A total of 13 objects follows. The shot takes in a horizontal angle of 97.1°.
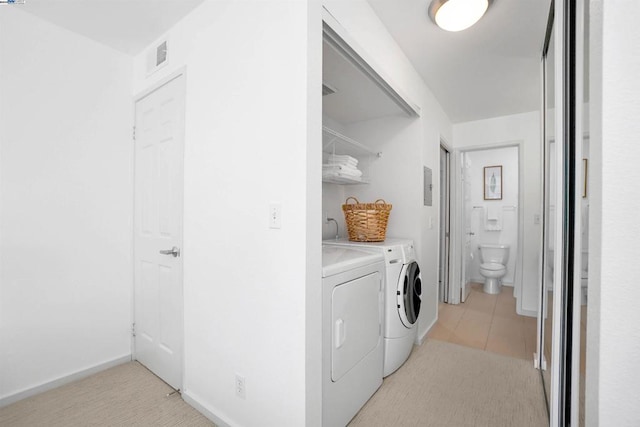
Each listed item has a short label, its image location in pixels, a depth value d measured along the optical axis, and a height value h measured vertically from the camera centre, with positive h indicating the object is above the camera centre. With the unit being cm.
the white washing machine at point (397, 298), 200 -63
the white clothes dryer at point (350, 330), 140 -66
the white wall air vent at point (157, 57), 198 +112
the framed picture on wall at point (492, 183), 475 +51
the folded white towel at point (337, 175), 216 +29
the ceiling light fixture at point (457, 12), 163 +120
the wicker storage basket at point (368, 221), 221 -7
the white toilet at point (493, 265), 429 -81
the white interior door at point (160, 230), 185 -13
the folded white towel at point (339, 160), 224 +42
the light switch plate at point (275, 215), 130 -1
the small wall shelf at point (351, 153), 222 +57
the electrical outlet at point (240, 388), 145 -91
